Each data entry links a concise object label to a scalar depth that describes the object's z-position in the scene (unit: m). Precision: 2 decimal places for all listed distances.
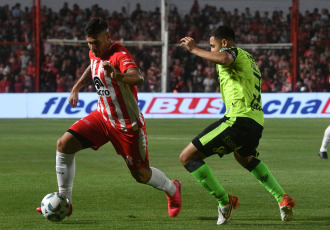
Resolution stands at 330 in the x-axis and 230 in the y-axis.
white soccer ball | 13.41
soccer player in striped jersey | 13.77
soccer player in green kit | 13.56
